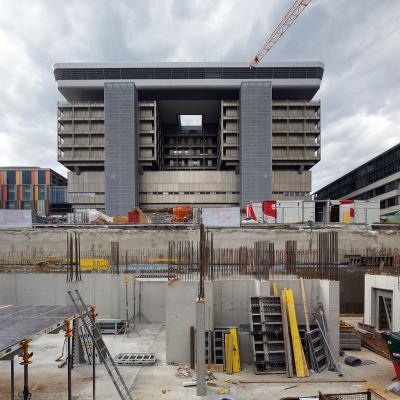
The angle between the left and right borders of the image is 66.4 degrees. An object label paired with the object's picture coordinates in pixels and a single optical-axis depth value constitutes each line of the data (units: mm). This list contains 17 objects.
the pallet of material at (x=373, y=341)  12023
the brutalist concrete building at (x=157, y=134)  54656
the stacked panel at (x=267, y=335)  10430
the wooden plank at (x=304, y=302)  11120
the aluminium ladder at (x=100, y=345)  7648
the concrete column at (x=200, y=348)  8906
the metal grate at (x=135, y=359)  10953
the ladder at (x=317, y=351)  10587
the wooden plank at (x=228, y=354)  10438
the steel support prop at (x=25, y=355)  6101
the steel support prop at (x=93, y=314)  8471
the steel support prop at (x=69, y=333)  7492
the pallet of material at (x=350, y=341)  12469
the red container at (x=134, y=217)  33016
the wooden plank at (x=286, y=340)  10164
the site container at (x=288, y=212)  30844
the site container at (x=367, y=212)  31031
